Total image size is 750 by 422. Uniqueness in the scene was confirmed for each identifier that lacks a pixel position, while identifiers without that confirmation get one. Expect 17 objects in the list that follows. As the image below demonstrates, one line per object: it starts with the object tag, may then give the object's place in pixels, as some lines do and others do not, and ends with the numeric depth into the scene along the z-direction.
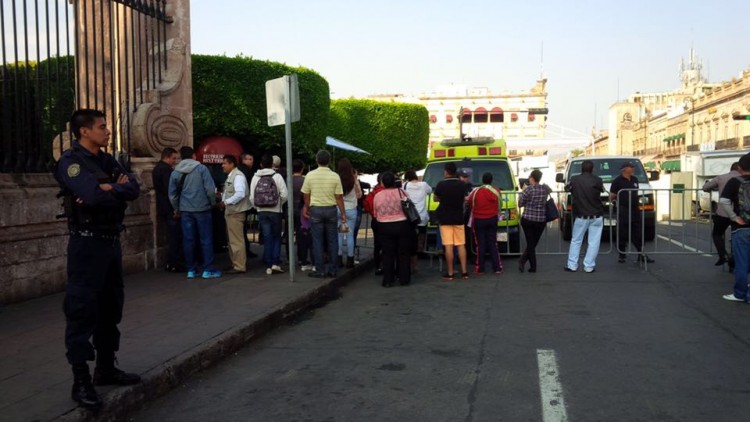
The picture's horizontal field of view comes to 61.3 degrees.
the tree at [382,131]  30.38
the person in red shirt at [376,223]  10.08
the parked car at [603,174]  15.25
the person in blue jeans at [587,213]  10.20
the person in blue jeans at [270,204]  9.52
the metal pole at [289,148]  8.80
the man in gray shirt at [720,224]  9.48
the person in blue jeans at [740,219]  7.47
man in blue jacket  8.98
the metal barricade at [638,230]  11.23
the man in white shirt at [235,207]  9.38
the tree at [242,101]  17.94
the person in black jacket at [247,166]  10.80
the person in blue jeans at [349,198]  10.25
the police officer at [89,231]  3.91
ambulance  12.02
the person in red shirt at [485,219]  10.34
